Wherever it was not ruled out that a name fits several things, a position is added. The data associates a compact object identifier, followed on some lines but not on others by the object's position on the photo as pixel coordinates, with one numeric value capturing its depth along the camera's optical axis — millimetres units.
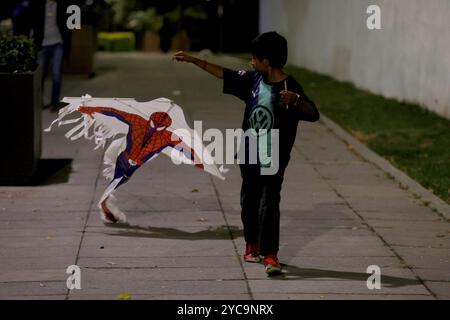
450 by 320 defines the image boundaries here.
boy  6379
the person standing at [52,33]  14664
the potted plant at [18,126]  9695
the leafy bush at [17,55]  9945
